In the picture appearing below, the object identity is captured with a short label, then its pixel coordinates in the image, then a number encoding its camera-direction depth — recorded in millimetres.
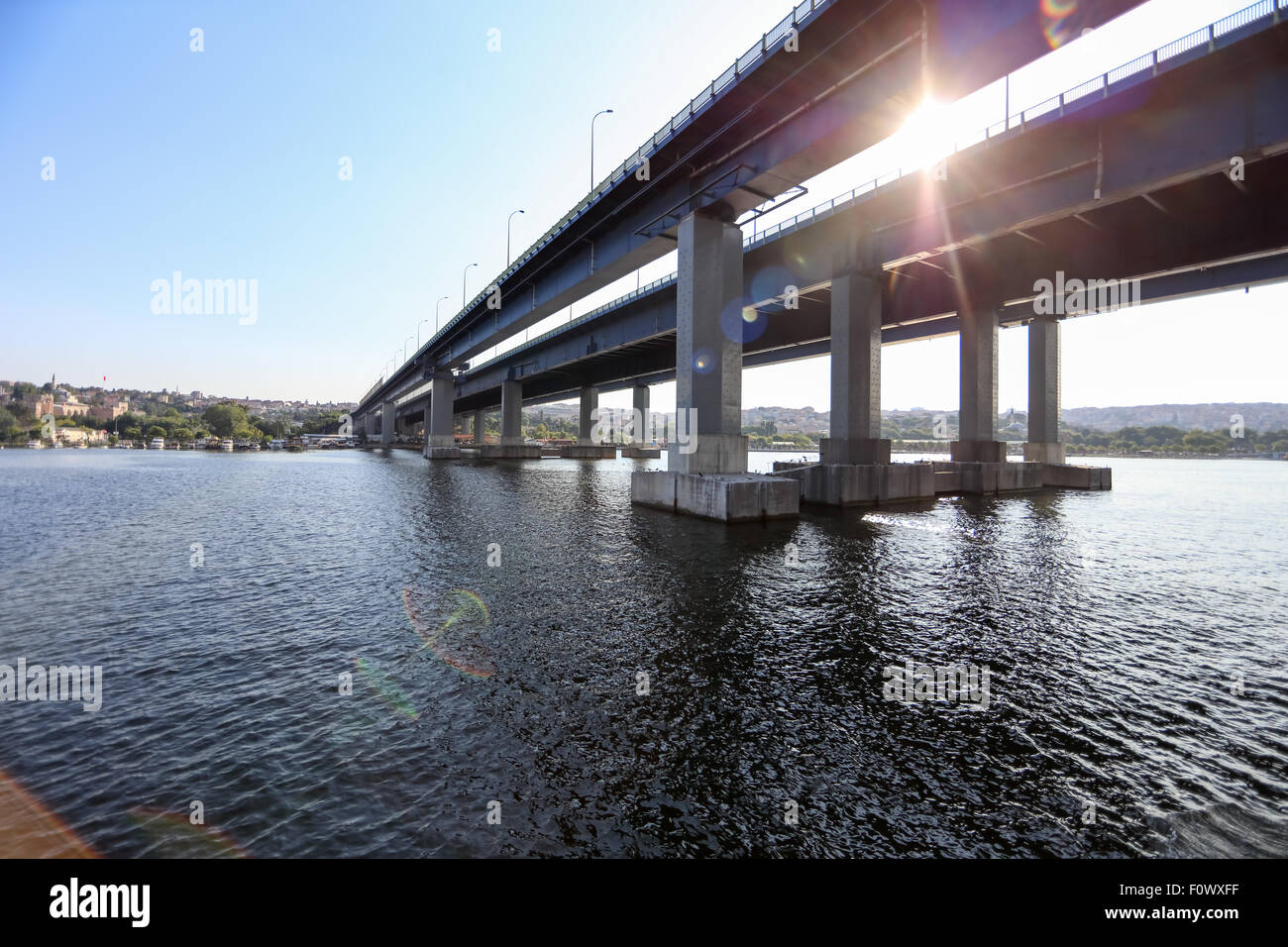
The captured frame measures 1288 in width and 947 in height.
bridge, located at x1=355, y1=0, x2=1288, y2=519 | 19609
